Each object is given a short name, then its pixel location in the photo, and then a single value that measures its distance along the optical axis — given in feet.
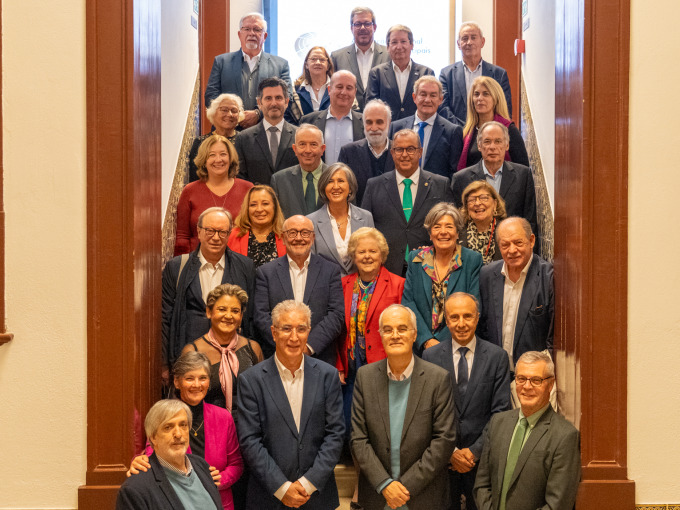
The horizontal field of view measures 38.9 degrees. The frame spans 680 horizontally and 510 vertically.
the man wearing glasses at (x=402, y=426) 13.92
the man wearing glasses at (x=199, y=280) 15.69
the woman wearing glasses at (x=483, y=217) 17.10
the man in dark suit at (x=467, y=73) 22.13
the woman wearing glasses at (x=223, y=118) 19.89
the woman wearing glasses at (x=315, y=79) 22.24
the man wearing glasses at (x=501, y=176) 18.22
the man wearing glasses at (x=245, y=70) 22.56
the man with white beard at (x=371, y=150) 19.13
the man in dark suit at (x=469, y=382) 14.61
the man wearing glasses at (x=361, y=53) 22.77
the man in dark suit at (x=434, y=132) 19.77
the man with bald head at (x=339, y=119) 20.10
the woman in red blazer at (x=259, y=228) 16.92
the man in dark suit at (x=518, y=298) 15.43
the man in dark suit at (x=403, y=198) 17.83
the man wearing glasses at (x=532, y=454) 13.53
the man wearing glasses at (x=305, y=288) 15.85
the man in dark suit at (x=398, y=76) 21.79
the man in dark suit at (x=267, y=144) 19.75
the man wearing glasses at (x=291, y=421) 14.01
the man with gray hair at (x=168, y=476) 12.29
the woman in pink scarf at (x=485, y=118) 19.53
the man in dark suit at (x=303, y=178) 18.31
